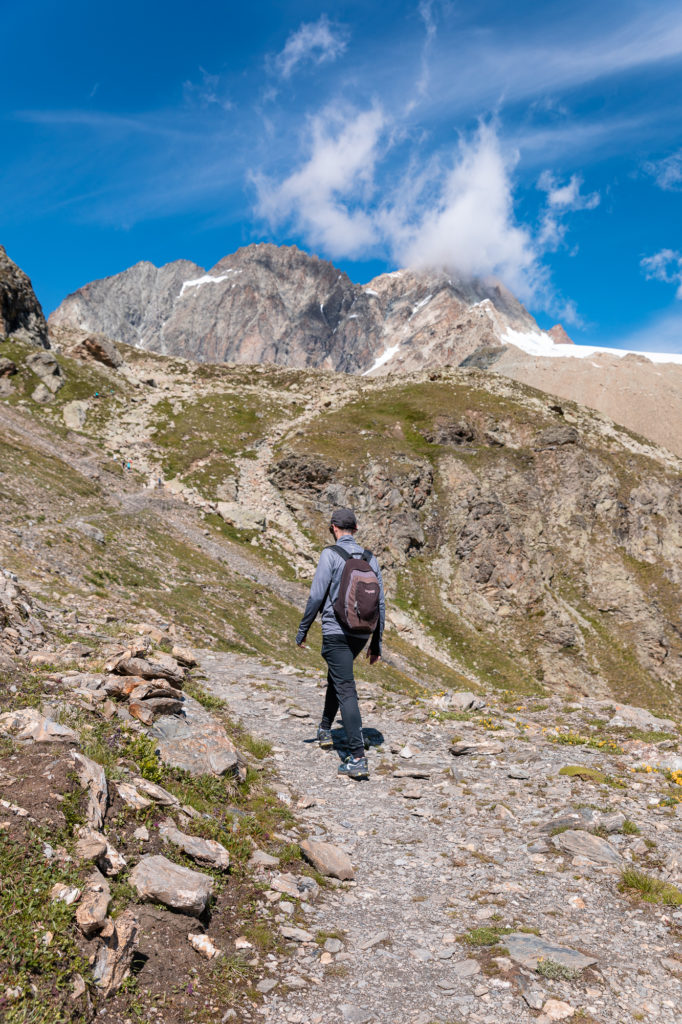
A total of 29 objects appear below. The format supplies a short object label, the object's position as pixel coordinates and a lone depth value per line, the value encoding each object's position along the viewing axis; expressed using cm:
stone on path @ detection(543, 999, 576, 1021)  470
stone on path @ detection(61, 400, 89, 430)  6012
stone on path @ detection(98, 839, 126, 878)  529
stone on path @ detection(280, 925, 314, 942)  566
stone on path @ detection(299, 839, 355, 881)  696
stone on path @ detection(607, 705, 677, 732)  1452
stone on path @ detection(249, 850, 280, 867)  682
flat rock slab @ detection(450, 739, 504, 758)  1163
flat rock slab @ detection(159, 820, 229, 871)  628
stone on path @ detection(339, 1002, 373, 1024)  467
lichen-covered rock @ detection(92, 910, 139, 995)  428
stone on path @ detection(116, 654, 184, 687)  1038
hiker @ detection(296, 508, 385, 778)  998
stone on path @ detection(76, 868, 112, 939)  448
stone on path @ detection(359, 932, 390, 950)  569
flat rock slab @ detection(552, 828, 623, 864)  739
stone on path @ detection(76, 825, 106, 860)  517
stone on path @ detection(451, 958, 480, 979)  524
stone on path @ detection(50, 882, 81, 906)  460
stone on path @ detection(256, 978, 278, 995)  487
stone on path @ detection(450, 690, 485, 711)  1507
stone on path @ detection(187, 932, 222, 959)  506
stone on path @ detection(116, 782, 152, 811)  639
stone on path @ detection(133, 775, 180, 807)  678
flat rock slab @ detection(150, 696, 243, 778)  821
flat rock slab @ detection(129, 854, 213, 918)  529
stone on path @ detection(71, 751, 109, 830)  575
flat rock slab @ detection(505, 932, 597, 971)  531
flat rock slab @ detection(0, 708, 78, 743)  641
